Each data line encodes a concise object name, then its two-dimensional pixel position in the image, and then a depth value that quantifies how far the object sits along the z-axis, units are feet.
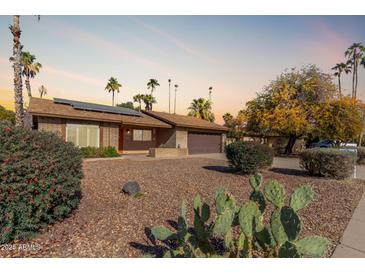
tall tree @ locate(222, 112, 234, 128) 117.39
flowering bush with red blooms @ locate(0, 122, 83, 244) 10.84
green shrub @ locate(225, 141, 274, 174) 30.53
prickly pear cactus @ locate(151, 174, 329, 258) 8.32
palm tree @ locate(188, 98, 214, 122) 150.71
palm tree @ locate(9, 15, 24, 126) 41.83
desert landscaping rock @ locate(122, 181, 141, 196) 20.78
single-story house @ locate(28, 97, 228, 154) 47.57
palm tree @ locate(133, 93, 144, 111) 167.30
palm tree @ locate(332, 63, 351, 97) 136.40
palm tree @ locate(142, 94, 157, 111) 164.45
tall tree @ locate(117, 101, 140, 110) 217.36
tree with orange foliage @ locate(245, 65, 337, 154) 65.87
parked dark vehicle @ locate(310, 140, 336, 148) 91.80
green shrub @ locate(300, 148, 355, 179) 30.01
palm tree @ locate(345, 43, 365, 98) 128.36
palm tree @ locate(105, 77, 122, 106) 147.43
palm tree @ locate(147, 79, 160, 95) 174.91
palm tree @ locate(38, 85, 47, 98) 150.82
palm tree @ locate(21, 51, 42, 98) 114.78
